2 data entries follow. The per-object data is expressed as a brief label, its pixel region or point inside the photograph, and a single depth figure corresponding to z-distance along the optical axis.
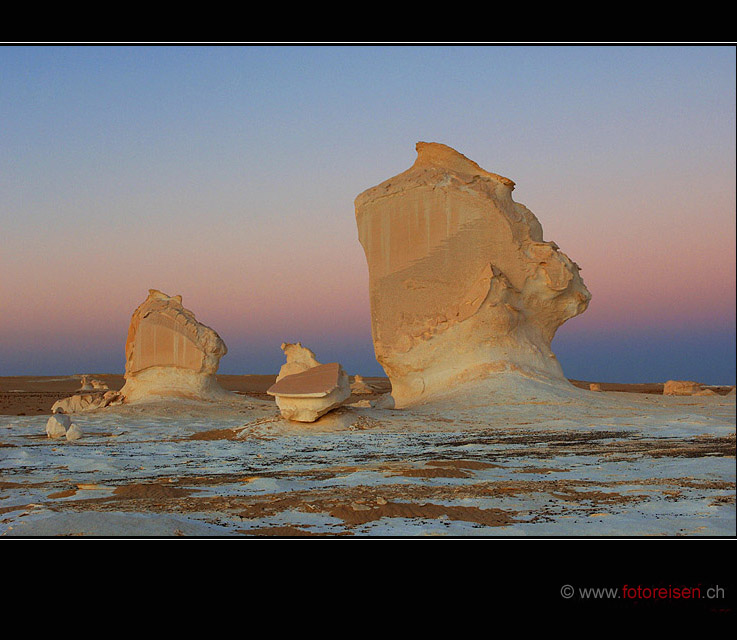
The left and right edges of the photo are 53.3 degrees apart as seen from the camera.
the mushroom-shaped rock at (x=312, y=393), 11.95
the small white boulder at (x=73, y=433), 11.73
